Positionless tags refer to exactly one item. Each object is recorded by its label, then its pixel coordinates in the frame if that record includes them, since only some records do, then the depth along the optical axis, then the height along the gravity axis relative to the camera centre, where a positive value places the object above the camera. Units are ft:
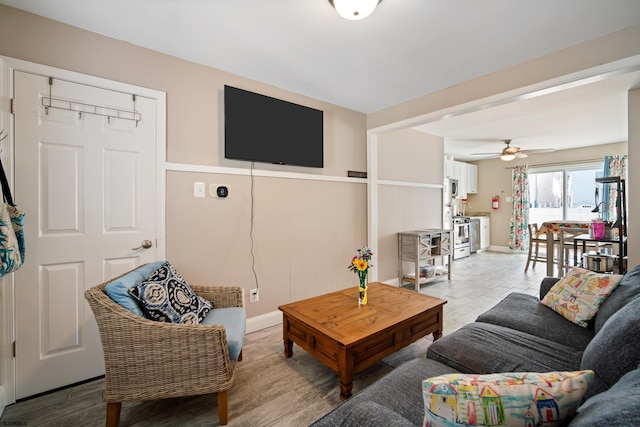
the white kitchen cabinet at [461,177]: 22.16 +2.82
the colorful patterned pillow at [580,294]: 5.59 -1.77
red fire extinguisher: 23.69 +0.87
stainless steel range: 20.18 -1.88
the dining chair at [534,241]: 16.10 -1.75
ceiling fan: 16.88 +3.63
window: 19.62 +1.51
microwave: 20.39 +1.88
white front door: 5.86 +0.03
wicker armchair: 4.75 -2.58
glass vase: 7.22 -2.11
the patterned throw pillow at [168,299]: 5.21 -1.77
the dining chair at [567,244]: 13.32 -1.57
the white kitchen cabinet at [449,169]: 20.47 +3.24
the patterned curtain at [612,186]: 17.03 +1.63
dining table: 14.37 -1.05
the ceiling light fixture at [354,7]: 5.17 +3.89
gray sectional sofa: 2.19 -2.34
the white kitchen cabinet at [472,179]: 23.71 +2.92
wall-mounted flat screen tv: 8.30 +2.66
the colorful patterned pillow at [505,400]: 2.23 -1.55
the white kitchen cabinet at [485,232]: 23.36 -1.73
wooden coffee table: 5.60 -2.51
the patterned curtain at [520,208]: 21.79 +0.34
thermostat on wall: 8.18 +0.61
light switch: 7.90 +0.62
